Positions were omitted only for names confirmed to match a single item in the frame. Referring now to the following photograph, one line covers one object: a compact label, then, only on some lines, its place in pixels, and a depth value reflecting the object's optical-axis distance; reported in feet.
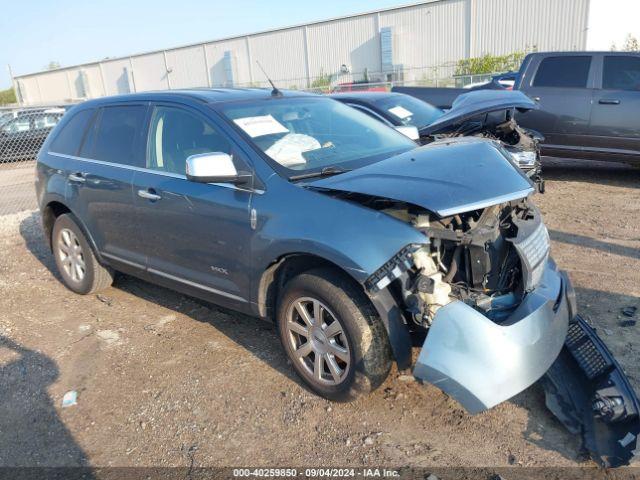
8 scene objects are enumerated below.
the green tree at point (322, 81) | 118.93
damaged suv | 9.18
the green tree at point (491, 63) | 90.33
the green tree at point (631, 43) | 89.75
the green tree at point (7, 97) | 204.68
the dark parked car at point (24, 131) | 52.60
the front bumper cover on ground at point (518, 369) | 8.89
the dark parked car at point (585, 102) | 27.04
